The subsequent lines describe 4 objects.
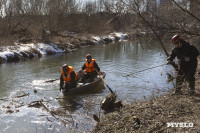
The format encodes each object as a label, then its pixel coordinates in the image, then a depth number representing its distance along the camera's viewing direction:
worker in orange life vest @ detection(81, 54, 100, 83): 11.12
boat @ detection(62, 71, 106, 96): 9.27
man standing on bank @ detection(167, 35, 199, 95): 6.12
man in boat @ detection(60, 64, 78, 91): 9.35
